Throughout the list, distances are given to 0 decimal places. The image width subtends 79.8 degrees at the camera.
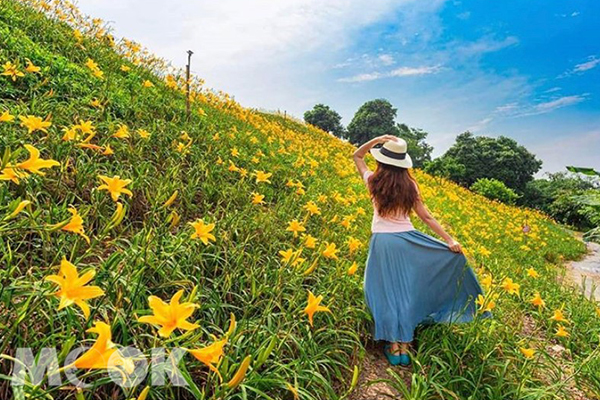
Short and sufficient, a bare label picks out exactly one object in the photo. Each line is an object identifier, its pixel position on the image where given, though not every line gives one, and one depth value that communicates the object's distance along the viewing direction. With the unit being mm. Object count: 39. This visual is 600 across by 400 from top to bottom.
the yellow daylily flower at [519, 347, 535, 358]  1937
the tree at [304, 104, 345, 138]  40156
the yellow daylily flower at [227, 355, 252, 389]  907
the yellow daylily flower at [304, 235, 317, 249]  2308
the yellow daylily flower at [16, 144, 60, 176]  1221
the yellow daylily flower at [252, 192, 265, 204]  2650
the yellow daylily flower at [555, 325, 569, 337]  2041
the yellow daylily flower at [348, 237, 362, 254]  2479
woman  2356
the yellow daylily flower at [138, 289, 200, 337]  907
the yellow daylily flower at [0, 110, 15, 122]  1718
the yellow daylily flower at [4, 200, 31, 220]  1113
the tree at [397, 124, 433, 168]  36947
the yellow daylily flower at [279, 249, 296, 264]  1736
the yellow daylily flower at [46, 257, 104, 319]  850
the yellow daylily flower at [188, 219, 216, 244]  1586
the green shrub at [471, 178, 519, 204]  18500
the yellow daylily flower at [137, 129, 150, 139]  3132
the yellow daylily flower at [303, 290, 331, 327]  1480
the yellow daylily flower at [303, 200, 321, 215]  2639
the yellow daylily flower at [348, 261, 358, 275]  2226
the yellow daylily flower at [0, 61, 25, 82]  2651
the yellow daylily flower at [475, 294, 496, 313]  2193
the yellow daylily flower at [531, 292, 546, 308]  2068
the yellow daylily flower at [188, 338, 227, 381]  894
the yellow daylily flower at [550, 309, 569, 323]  1973
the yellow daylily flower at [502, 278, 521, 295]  2219
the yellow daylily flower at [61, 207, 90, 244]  1194
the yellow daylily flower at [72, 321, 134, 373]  756
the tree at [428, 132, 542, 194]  29125
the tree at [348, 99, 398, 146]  37594
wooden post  4215
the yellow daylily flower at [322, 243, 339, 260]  2013
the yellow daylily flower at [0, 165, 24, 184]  1169
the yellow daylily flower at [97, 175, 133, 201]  1464
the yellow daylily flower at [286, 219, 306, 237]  2185
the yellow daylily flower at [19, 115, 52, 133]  1819
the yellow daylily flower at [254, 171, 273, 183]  2805
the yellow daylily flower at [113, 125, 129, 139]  2239
